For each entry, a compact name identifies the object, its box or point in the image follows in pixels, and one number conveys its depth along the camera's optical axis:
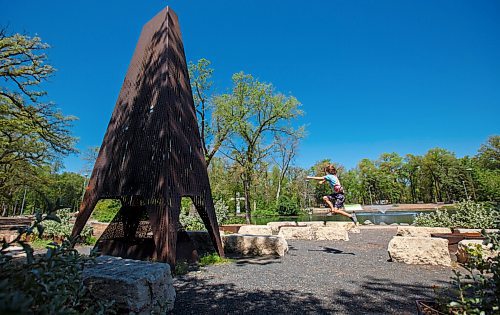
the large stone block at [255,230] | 10.71
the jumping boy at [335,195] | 7.37
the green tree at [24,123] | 13.62
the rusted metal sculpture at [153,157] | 5.43
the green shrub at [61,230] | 11.09
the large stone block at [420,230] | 8.60
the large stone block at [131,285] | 2.82
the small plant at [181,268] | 5.50
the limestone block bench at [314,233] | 10.67
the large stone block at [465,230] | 7.93
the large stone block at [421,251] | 5.64
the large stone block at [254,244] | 7.39
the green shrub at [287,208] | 32.03
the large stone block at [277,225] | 13.90
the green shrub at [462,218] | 9.66
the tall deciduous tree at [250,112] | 23.66
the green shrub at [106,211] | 23.15
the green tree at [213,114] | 21.05
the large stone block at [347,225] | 12.81
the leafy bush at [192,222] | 12.30
